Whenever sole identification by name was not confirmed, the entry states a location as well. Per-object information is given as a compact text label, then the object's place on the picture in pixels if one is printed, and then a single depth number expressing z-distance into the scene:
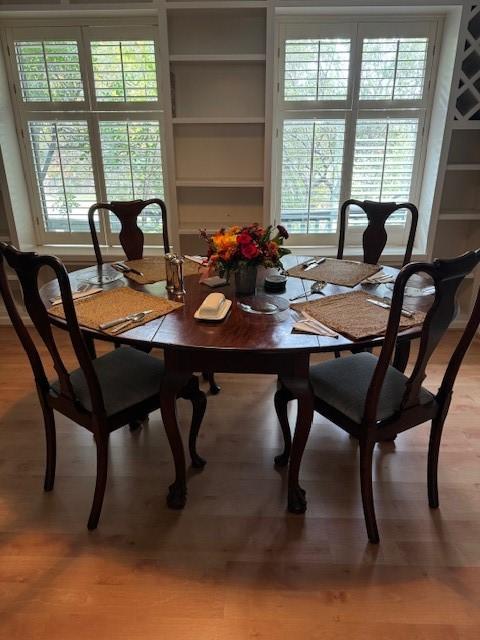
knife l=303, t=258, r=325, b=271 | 2.07
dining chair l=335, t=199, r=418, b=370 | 2.28
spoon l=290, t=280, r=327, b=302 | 1.75
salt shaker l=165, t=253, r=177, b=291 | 1.79
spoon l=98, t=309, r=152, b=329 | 1.46
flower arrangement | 1.57
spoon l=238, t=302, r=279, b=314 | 1.61
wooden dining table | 1.36
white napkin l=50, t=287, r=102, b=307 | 1.66
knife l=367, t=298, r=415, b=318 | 1.53
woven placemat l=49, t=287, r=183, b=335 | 1.52
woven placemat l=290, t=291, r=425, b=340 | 1.42
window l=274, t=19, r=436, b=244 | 2.83
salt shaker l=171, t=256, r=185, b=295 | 1.77
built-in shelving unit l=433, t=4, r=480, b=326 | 2.68
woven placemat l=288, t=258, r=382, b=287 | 1.91
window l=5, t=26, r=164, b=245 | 2.90
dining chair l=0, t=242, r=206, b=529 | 1.31
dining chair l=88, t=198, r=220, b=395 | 2.37
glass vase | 1.72
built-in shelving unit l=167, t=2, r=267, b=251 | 2.75
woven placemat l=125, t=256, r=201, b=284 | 1.95
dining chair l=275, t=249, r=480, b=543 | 1.22
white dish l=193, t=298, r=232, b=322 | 1.51
